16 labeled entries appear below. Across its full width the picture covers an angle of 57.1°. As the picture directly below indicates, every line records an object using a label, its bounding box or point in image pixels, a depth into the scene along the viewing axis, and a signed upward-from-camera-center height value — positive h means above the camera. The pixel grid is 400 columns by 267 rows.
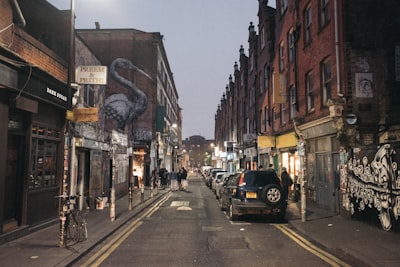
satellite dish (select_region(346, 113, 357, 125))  13.64 +1.80
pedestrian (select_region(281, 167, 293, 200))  17.20 -0.60
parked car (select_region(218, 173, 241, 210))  13.93 -0.90
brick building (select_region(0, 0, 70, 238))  8.99 +1.37
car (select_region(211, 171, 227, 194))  24.26 -0.79
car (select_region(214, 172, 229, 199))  22.63 -1.00
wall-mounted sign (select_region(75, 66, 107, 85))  10.82 +2.74
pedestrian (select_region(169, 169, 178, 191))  30.78 -1.14
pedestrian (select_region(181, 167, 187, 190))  30.97 -0.94
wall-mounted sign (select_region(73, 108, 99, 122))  10.25 +1.47
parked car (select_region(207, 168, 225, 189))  30.40 -1.20
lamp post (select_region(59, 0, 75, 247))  8.51 -0.32
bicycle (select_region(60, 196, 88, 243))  8.91 -1.36
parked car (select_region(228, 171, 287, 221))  12.74 -1.00
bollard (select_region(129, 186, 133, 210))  15.90 -1.37
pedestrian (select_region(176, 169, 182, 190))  31.12 -0.98
